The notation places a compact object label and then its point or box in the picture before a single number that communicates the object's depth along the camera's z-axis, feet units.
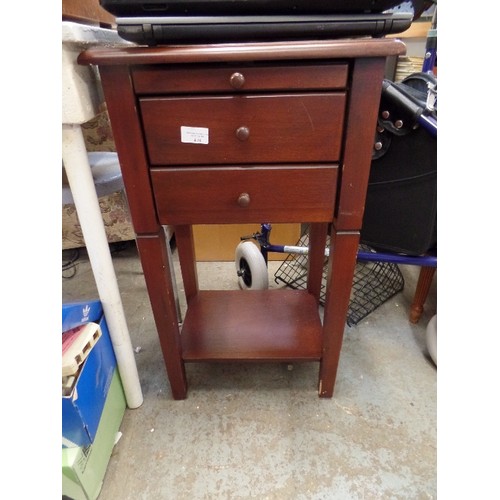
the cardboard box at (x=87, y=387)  1.96
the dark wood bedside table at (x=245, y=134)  1.62
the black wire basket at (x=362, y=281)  3.87
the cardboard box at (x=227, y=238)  4.73
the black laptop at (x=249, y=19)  1.58
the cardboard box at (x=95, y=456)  1.96
